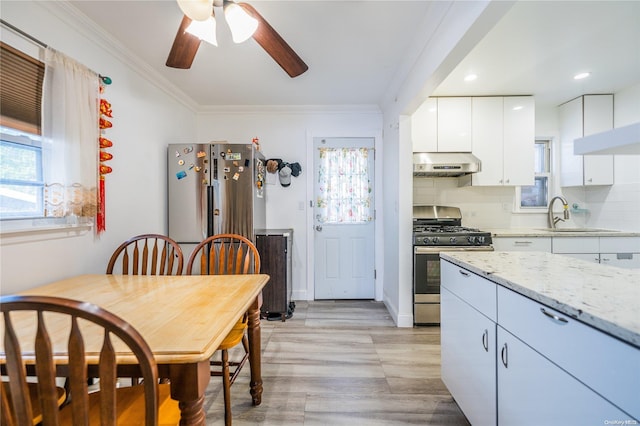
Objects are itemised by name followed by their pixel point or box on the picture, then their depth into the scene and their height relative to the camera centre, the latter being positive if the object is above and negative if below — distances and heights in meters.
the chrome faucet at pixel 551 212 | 3.28 -0.05
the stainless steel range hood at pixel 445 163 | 2.95 +0.49
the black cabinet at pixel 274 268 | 2.93 -0.61
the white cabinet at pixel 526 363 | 0.69 -0.51
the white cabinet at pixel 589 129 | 3.05 +0.89
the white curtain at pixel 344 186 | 3.57 +0.31
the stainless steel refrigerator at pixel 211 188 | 2.79 +0.23
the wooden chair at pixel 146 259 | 1.85 -0.32
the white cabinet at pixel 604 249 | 2.72 -0.41
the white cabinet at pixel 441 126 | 3.08 +0.92
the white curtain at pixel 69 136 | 1.59 +0.46
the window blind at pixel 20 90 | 1.41 +0.66
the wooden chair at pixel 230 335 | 1.39 -0.71
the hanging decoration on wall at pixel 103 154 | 1.92 +0.40
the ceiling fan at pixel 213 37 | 1.26 +0.95
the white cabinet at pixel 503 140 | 3.08 +0.77
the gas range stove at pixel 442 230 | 2.75 -0.23
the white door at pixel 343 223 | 3.56 -0.17
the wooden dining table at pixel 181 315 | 0.84 -0.41
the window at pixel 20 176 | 1.43 +0.20
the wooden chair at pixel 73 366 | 0.63 -0.39
